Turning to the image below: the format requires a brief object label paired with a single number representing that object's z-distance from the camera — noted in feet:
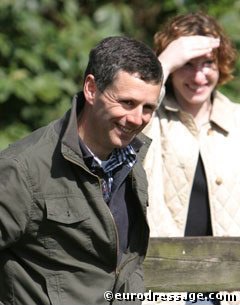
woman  25.49
